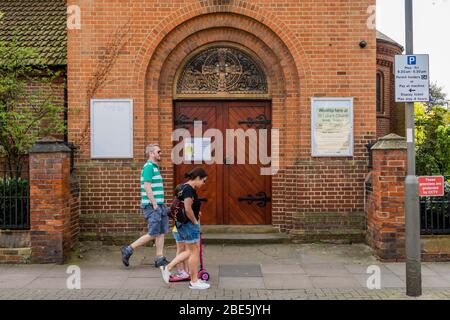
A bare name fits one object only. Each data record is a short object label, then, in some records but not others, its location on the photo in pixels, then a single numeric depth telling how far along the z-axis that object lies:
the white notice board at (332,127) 10.13
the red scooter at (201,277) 7.44
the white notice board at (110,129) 10.17
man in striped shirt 8.11
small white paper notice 10.52
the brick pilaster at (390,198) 8.74
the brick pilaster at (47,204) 8.75
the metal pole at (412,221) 6.68
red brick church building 10.12
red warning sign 7.59
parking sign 6.84
